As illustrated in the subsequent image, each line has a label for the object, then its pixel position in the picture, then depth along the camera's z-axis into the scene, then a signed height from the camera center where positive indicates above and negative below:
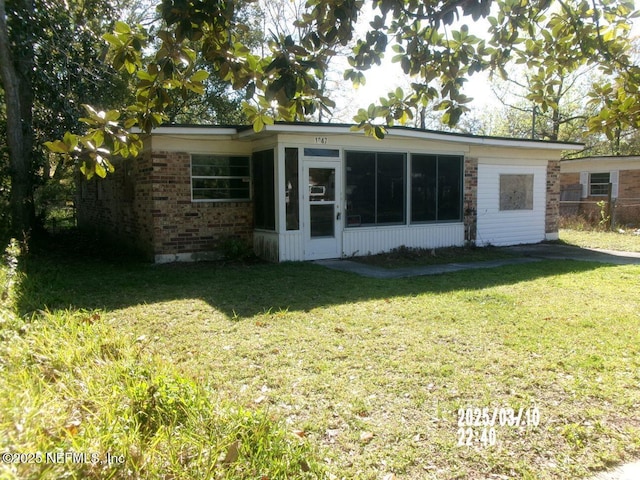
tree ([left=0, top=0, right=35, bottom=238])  12.02 +2.31
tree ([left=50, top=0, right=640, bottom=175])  2.54 +0.93
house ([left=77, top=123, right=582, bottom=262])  10.38 +0.24
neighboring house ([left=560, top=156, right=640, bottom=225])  19.69 +0.61
